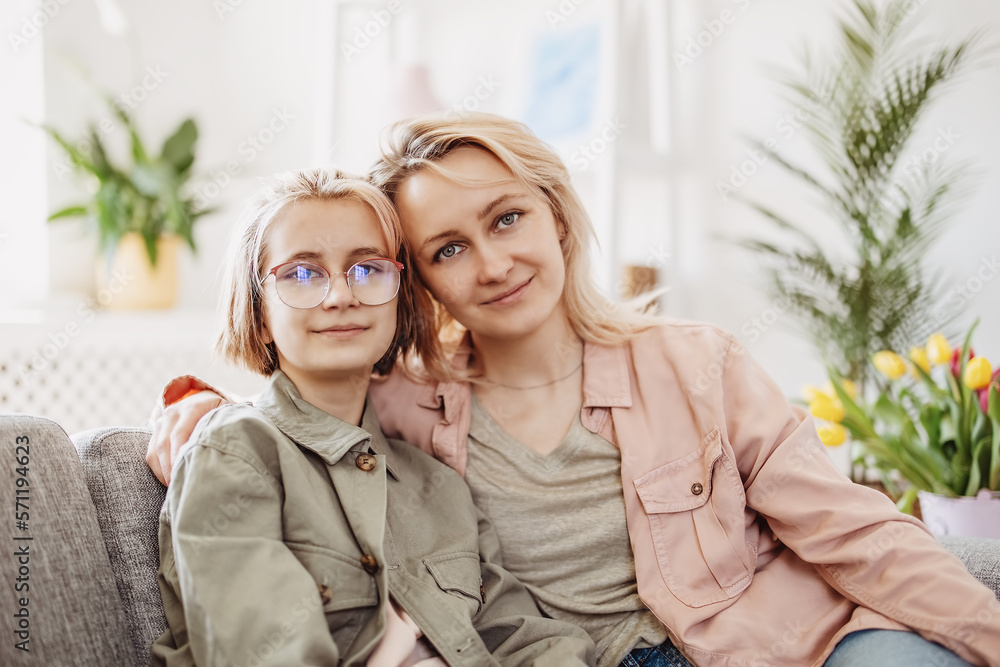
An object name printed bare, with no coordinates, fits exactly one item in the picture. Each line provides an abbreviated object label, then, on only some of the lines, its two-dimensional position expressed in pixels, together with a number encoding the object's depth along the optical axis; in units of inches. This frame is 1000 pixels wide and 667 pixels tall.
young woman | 43.4
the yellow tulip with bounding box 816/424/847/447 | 63.6
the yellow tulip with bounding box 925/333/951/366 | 60.8
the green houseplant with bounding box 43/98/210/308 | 104.7
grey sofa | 36.1
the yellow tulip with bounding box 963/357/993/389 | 56.7
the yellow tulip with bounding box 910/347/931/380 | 64.1
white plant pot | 56.7
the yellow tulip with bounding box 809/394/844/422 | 63.5
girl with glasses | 34.6
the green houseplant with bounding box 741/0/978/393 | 81.8
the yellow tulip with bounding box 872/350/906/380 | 65.7
